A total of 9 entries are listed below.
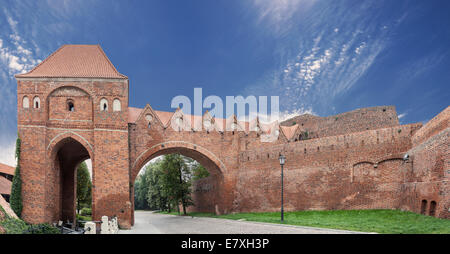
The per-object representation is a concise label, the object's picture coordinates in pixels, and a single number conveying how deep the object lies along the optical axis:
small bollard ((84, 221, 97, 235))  10.72
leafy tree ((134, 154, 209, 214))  33.75
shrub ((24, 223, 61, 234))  11.36
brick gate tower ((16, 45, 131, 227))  19.84
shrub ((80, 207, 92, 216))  42.80
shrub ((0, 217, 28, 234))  9.70
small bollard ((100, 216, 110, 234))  13.18
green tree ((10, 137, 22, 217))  19.03
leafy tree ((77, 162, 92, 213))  34.78
